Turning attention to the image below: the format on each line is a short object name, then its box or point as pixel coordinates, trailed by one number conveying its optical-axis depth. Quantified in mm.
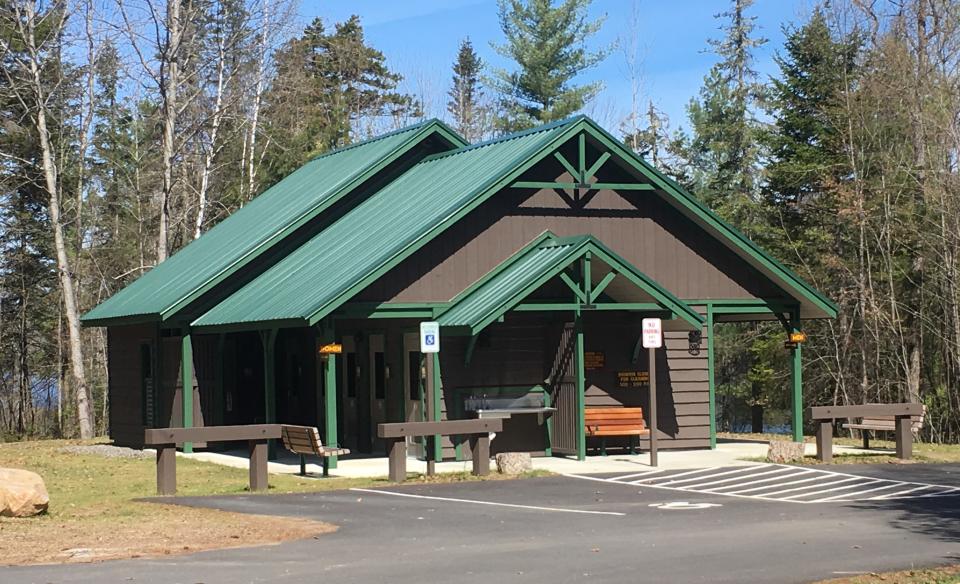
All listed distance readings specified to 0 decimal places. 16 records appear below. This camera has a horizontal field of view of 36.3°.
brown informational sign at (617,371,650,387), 26953
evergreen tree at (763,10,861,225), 41969
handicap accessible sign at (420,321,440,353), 22609
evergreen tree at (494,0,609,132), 60312
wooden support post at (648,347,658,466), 23938
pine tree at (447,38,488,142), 75062
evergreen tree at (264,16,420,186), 52531
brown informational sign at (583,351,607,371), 26781
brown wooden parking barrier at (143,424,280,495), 20172
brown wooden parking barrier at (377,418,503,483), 21688
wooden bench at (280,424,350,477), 22109
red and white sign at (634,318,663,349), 23609
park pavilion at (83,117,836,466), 25172
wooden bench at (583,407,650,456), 26000
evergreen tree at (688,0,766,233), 55375
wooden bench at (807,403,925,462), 24516
